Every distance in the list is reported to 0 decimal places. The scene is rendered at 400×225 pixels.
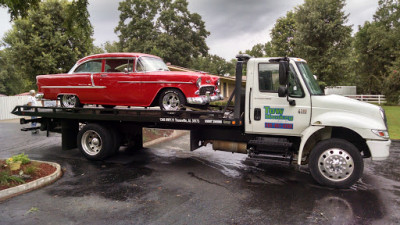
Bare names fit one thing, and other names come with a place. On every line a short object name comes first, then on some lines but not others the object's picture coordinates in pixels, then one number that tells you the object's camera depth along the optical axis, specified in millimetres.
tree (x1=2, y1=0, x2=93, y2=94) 20297
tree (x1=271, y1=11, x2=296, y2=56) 32812
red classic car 6832
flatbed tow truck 5465
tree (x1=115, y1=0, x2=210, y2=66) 38156
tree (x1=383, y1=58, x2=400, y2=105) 31675
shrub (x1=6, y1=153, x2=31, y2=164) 6252
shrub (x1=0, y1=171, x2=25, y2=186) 5468
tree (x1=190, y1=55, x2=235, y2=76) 42250
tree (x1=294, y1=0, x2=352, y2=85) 20750
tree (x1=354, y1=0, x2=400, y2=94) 39250
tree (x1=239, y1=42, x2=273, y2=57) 64588
